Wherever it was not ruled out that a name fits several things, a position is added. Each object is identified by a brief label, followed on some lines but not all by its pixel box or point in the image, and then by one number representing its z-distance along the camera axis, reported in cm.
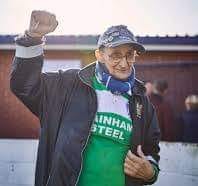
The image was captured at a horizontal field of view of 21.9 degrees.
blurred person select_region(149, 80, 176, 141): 732
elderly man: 271
